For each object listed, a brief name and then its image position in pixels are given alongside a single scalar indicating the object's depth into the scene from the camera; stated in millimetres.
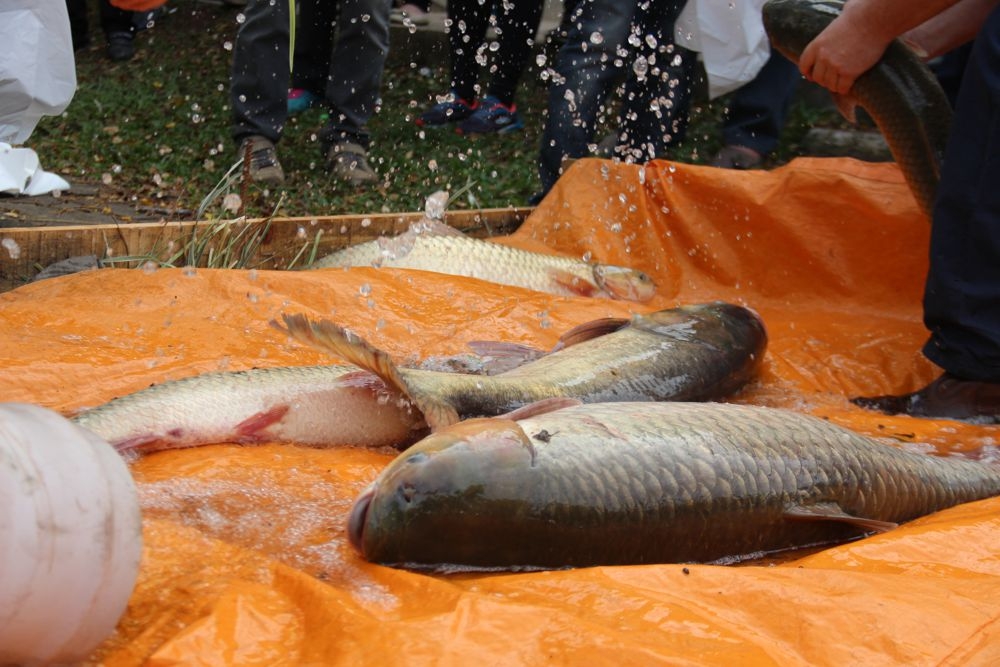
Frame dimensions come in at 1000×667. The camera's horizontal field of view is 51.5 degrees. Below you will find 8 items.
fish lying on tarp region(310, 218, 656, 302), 4262
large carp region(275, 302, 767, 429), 2387
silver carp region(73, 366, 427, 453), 2363
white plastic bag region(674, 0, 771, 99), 6109
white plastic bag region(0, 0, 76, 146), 4848
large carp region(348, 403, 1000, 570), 1816
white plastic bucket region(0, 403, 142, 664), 1312
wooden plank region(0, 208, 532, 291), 3896
